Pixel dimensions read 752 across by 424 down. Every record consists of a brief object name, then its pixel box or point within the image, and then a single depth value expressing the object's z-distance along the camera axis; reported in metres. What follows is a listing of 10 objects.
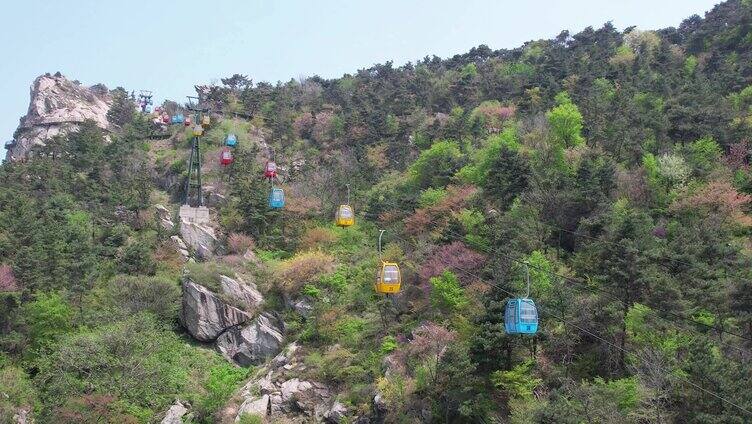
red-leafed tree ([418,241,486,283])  32.62
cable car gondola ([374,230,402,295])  29.81
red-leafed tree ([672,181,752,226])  34.81
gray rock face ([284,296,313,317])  37.94
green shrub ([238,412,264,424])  29.32
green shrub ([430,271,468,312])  31.38
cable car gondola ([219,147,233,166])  49.84
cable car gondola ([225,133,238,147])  51.47
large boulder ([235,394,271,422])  31.05
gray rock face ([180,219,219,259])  45.90
